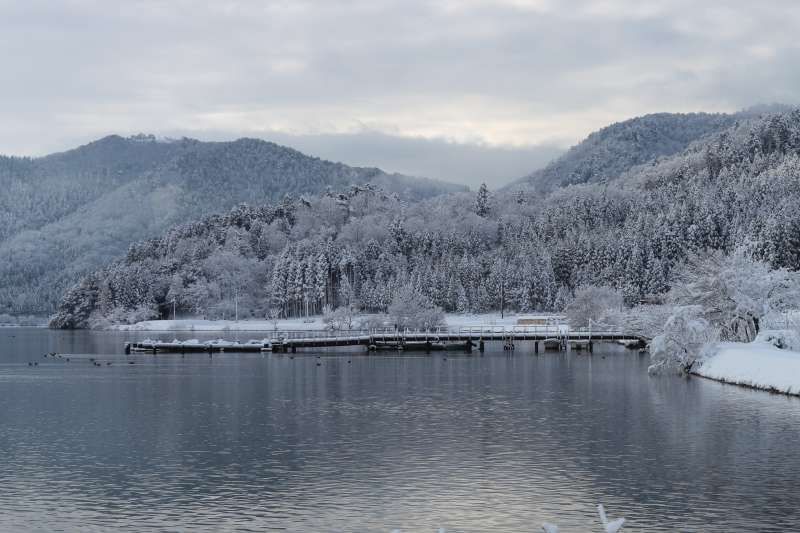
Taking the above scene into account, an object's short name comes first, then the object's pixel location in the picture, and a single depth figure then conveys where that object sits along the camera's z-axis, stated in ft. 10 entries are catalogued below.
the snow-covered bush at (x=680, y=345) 254.88
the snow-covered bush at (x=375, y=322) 488.93
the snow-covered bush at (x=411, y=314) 481.46
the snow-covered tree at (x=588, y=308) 471.62
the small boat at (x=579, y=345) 405.39
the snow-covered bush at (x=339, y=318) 543.39
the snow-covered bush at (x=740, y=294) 260.62
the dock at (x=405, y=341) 405.80
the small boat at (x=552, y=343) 409.49
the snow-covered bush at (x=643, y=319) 354.54
